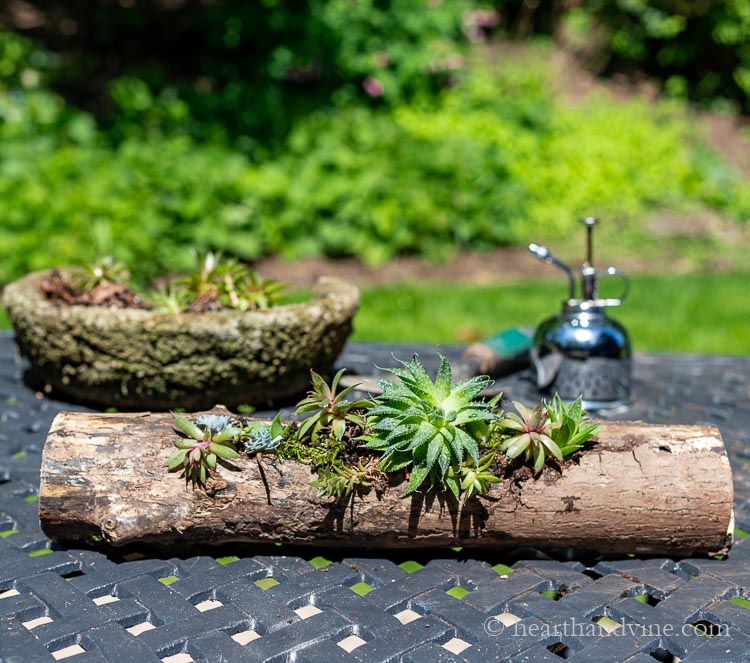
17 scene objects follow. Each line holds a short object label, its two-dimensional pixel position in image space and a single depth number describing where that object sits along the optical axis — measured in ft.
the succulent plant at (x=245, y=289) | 4.58
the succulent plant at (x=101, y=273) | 4.70
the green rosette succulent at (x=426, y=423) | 3.77
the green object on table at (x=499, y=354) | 4.69
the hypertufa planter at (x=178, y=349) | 4.44
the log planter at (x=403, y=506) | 3.83
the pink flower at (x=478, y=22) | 12.52
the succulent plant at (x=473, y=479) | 3.79
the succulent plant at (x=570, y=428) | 3.83
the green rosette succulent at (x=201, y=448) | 3.81
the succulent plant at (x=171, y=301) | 4.56
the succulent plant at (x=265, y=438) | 3.85
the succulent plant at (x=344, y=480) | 3.80
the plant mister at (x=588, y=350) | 4.58
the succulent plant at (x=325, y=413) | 3.85
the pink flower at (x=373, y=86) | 11.37
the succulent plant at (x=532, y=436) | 3.82
